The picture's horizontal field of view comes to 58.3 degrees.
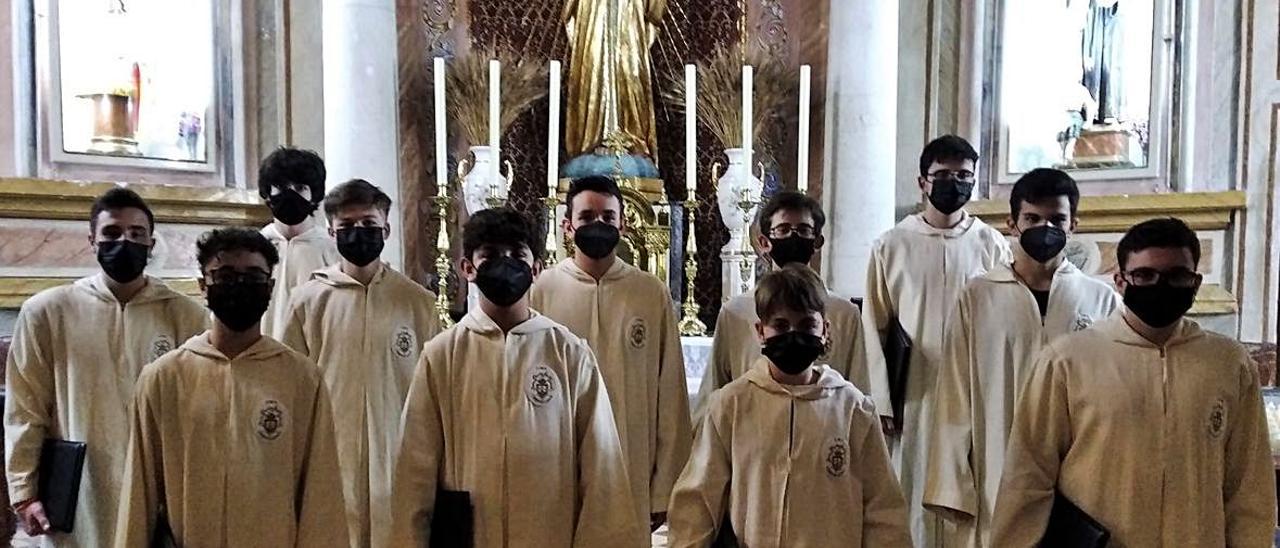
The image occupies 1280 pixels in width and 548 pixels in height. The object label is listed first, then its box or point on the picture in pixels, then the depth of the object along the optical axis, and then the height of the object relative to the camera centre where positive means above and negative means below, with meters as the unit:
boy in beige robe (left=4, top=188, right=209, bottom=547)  3.51 -0.38
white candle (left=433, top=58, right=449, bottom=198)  6.30 +0.55
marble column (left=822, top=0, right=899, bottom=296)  6.80 +0.60
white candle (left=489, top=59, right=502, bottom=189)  6.40 +0.66
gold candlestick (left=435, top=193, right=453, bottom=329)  6.39 -0.14
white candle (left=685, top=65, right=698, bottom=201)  6.31 +0.60
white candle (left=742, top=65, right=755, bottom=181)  6.29 +0.55
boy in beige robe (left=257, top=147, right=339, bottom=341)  4.25 +0.05
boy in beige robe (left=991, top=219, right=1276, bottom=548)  2.83 -0.49
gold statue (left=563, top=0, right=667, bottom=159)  7.18 +1.00
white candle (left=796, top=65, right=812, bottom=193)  6.25 +0.58
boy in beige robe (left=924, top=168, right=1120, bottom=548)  3.65 -0.31
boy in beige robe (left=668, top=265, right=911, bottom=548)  2.90 -0.57
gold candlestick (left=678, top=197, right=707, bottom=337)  6.45 -0.39
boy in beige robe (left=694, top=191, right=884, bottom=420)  3.87 -0.29
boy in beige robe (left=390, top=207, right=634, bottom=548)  3.10 -0.52
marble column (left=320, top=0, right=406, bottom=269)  6.52 +0.79
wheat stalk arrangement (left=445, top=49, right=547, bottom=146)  7.19 +0.93
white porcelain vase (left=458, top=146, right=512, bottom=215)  6.48 +0.29
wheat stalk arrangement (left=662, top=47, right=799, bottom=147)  7.25 +0.92
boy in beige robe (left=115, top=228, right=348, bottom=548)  2.88 -0.51
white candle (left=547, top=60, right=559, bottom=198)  6.35 +0.54
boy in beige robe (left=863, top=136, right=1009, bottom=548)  4.24 -0.18
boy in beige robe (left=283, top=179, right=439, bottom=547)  3.91 -0.38
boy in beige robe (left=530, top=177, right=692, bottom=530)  3.83 -0.35
